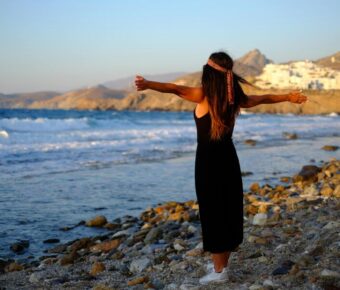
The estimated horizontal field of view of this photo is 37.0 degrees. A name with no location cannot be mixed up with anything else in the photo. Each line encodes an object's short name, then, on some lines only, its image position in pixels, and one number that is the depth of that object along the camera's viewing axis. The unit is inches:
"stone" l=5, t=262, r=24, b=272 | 225.3
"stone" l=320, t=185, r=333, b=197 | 351.3
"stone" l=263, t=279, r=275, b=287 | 152.7
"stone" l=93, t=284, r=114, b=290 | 170.6
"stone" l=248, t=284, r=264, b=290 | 151.3
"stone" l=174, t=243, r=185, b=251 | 235.3
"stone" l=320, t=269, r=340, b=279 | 149.9
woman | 157.8
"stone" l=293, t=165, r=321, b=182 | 475.5
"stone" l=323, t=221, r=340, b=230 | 213.2
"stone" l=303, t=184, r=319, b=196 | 366.6
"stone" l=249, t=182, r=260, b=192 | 442.3
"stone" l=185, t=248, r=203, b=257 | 213.8
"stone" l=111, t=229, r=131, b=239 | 285.8
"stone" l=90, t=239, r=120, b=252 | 258.7
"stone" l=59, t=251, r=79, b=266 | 232.4
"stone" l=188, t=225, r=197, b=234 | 278.9
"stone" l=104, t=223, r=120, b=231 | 309.0
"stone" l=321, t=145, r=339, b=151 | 856.7
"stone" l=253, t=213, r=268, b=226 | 265.7
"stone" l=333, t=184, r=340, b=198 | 341.7
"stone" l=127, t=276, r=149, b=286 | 181.3
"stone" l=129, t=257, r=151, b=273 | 205.5
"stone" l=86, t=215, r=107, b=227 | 313.1
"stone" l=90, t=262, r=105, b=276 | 207.3
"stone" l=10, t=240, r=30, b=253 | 259.5
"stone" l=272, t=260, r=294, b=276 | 165.8
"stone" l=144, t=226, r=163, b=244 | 265.1
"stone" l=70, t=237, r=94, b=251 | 261.2
